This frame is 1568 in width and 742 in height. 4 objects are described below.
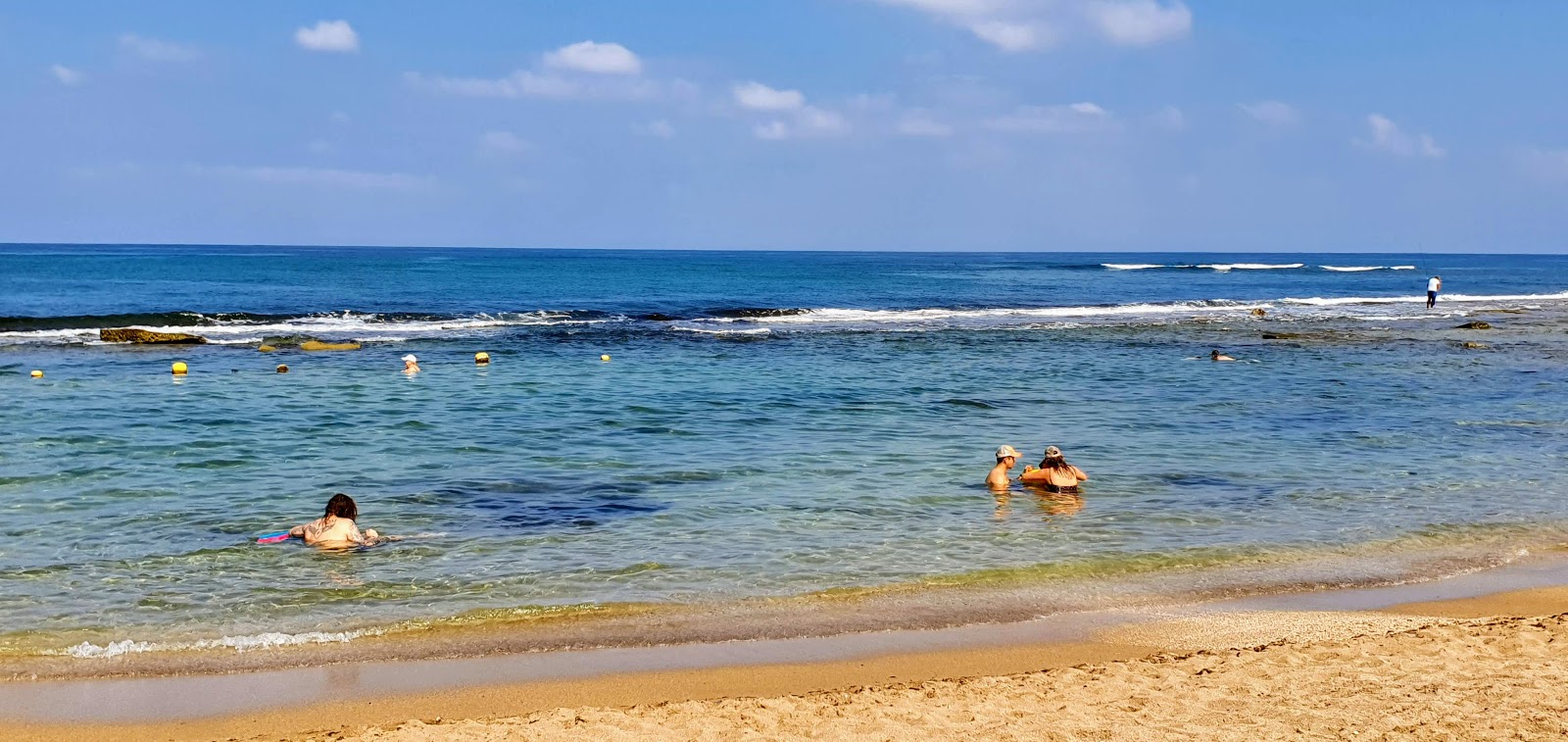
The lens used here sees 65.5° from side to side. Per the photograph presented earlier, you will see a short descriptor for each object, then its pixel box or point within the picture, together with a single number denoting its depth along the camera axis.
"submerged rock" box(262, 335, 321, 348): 32.34
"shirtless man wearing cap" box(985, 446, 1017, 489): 14.24
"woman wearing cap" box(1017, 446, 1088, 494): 14.09
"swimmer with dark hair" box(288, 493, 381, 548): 11.30
